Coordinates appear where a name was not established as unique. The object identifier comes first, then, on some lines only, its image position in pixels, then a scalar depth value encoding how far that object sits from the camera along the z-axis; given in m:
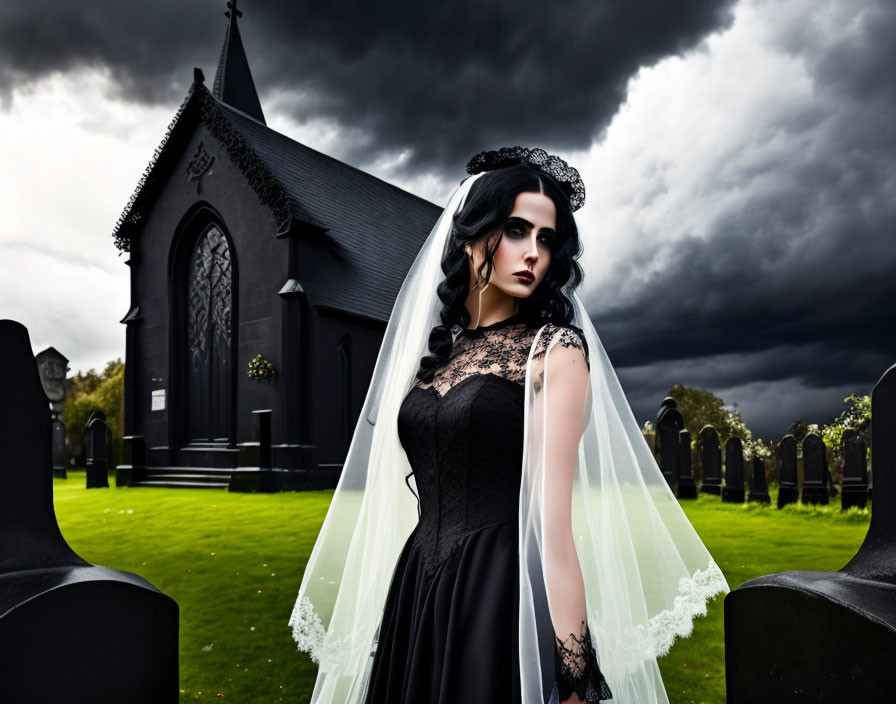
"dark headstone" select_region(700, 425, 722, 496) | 9.80
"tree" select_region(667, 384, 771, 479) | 20.38
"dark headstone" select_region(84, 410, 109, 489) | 14.60
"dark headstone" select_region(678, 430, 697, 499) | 10.02
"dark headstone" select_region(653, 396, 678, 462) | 10.40
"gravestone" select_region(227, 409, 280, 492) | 12.85
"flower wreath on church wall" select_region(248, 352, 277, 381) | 14.27
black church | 14.34
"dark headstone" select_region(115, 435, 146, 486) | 15.94
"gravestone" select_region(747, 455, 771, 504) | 9.05
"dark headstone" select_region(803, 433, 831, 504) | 8.34
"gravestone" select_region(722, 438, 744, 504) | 9.21
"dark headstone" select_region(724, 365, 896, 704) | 1.47
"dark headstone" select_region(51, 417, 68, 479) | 16.69
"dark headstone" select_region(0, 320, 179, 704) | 1.75
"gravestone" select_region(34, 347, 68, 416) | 18.56
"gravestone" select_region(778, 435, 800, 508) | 8.52
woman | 1.82
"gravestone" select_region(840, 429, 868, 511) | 7.89
